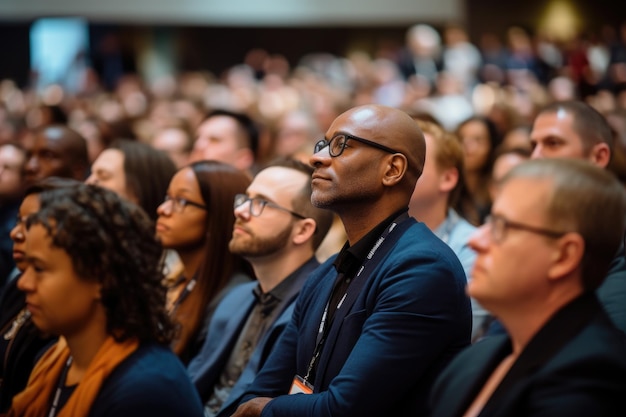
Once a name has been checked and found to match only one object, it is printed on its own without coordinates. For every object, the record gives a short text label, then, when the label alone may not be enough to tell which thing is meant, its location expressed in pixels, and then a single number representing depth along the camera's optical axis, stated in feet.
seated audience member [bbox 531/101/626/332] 12.23
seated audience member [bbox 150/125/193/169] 22.12
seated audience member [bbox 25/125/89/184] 17.37
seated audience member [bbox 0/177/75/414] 11.17
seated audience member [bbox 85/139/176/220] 15.81
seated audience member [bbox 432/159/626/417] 6.47
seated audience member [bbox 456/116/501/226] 20.86
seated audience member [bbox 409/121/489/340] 13.10
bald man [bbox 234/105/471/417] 8.16
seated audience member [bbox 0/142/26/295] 17.27
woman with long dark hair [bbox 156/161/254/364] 13.25
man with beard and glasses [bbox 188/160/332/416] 11.91
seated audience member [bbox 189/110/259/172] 20.47
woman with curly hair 7.86
